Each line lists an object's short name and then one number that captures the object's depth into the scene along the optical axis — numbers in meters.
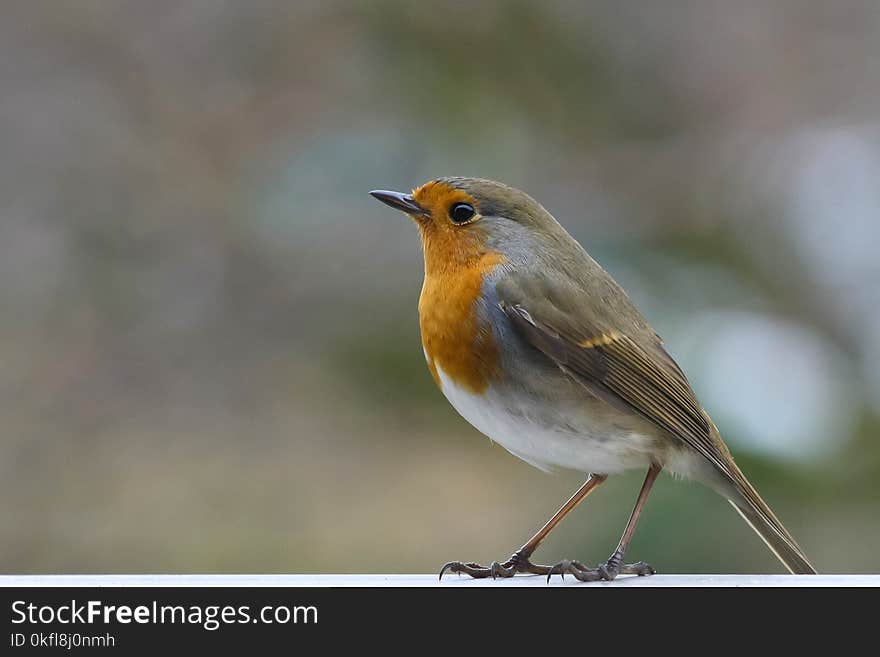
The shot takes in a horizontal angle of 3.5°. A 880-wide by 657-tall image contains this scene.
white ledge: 3.11
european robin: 3.16
